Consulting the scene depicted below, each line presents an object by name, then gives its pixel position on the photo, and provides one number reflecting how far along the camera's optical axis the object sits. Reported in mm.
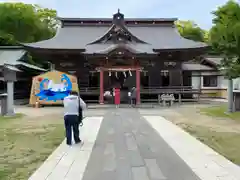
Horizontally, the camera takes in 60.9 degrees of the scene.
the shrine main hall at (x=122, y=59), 16145
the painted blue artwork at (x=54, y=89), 14914
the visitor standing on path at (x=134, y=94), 14619
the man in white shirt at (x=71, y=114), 5773
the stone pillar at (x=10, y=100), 11028
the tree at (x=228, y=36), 9838
